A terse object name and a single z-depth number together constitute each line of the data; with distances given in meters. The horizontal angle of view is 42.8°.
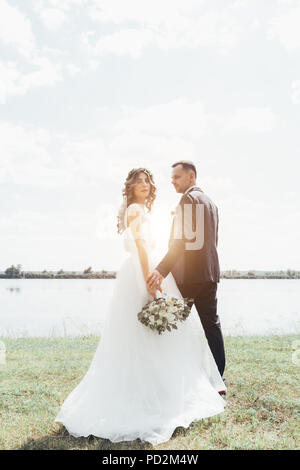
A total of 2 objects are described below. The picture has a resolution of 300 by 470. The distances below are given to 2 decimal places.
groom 5.04
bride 4.13
